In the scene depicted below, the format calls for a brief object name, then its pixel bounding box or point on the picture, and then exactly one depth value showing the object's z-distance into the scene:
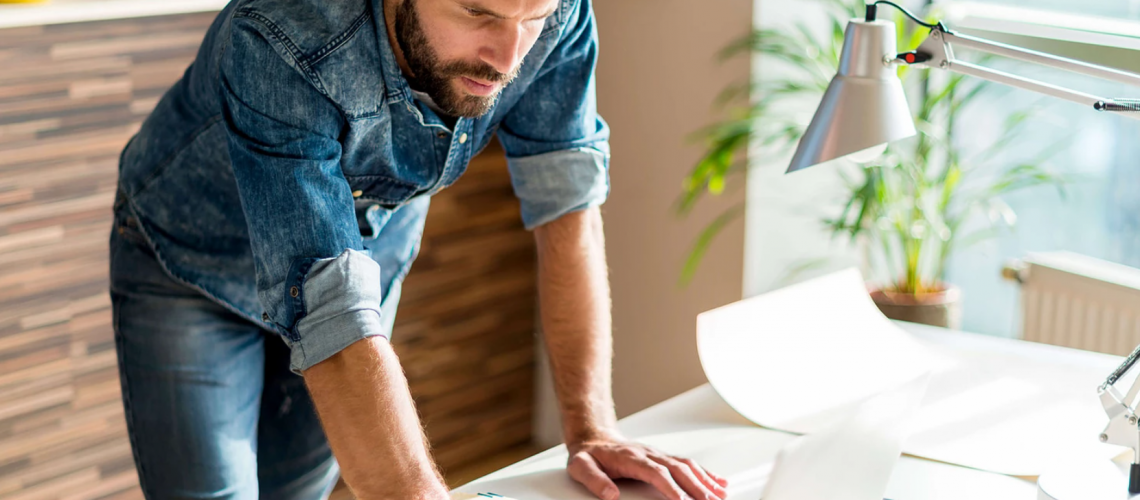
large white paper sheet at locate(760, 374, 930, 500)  1.16
